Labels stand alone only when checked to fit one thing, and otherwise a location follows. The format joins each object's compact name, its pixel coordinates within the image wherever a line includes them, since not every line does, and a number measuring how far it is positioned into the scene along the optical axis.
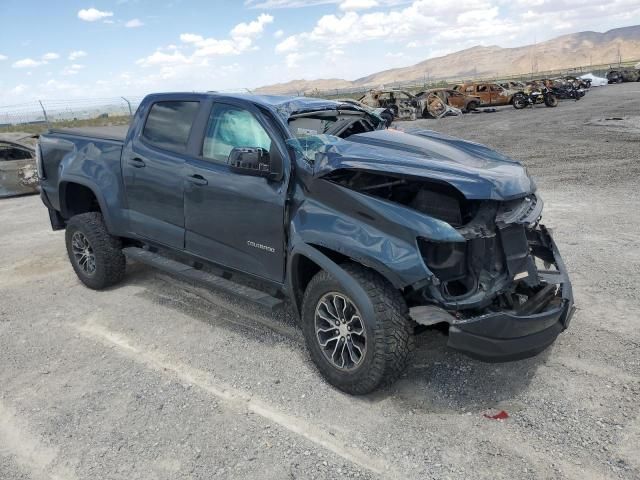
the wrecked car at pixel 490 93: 29.25
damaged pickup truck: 3.18
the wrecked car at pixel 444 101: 27.05
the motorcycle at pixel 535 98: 26.95
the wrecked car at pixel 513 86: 29.82
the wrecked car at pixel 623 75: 44.38
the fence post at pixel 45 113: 24.97
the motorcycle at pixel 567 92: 29.94
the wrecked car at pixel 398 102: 26.53
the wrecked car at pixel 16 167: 11.41
